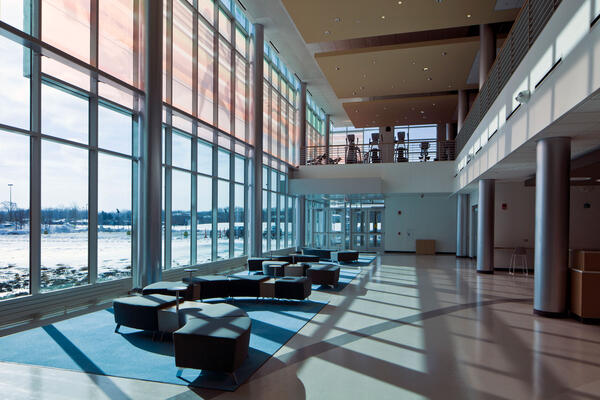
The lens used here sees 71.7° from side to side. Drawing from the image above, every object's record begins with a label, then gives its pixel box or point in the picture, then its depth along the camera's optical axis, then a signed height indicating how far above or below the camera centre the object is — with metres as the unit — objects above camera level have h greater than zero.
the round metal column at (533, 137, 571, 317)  7.57 -0.43
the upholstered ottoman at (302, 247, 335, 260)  16.58 -2.07
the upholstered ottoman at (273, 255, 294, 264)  13.11 -1.85
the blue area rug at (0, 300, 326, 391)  4.53 -1.92
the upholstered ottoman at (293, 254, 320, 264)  14.23 -1.97
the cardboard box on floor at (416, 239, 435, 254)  22.05 -2.34
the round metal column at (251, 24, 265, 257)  15.33 +1.90
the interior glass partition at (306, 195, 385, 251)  22.36 -1.28
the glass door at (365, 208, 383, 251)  22.41 -1.52
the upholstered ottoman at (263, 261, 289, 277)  10.71 -1.80
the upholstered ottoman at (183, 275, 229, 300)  8.49 -1.78
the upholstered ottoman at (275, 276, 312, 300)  8.50 -1.81
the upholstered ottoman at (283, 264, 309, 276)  10.99 -1.83
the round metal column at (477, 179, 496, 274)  13.64 -0.78
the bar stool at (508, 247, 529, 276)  14.33 -2.08
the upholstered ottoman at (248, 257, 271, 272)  12.41 -1.89
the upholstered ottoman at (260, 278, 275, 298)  8.66 -1.85
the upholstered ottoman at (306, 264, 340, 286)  10.37 -1.86
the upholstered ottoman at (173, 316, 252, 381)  4.30 -1.56
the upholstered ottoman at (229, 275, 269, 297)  8.74 -1.83
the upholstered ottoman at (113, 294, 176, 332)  5.88 -1.61
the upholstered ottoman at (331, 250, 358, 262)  15.99 -2.10
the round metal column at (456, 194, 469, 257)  19.34 -1.10
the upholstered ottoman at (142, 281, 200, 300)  7.26 -1.58
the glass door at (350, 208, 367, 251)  22.55 -1.50
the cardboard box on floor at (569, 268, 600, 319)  7.15 -1.58
